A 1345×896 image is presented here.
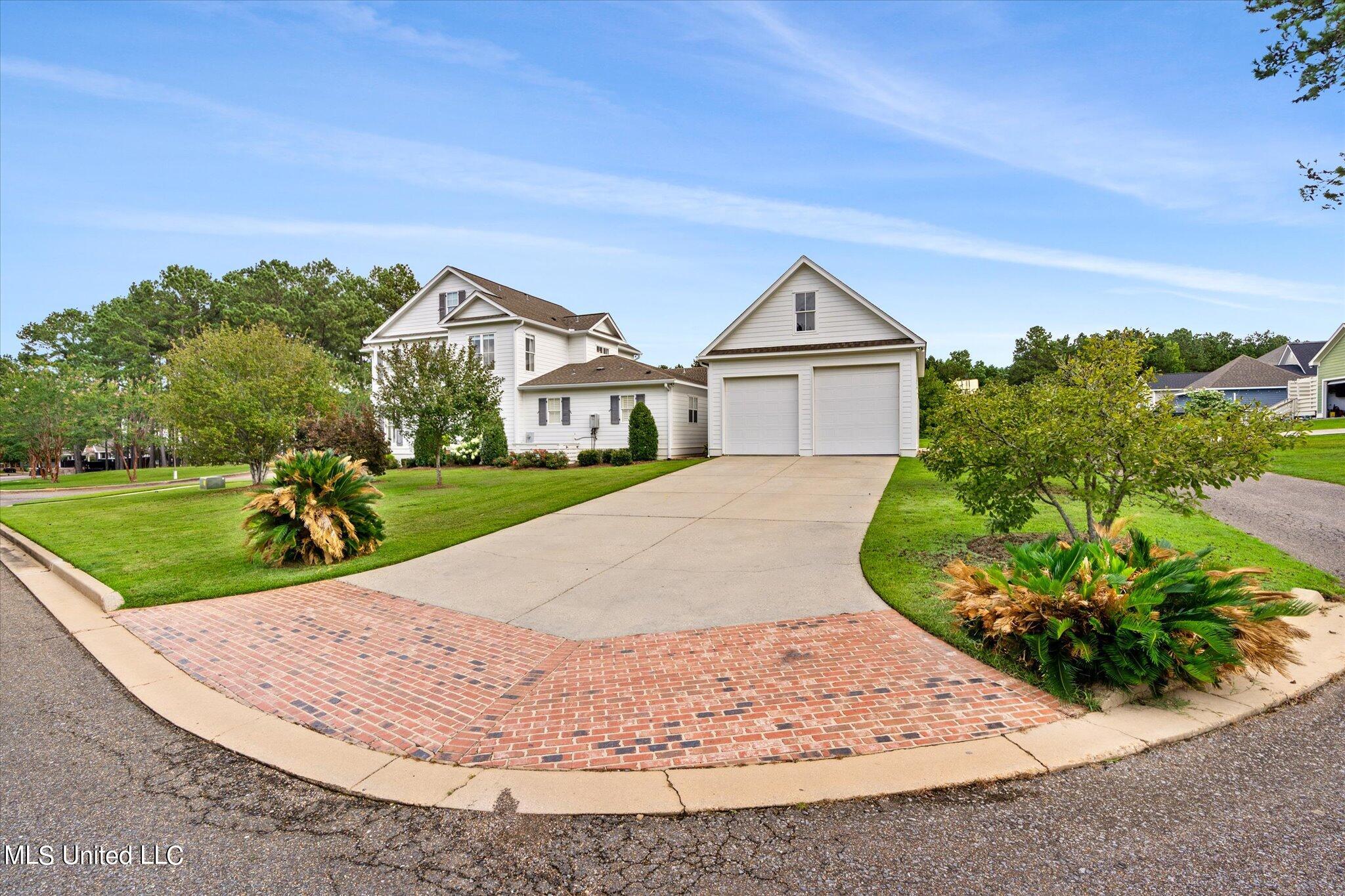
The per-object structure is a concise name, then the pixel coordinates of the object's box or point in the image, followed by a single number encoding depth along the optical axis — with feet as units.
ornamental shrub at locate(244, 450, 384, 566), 25.08
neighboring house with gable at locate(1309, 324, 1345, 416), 97.30
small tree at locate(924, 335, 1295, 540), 17.30
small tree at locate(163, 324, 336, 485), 53.98
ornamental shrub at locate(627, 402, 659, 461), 72.95
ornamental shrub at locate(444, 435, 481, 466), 67.31
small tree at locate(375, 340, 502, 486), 54.29
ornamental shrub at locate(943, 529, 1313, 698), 11.61
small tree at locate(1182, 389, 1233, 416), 78.33
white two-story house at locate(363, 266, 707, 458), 77.05
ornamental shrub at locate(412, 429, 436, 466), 55.77
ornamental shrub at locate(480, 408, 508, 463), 77.87
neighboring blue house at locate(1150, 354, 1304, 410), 119.96
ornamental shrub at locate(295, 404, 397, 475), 58.59
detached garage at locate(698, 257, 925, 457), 63.52
